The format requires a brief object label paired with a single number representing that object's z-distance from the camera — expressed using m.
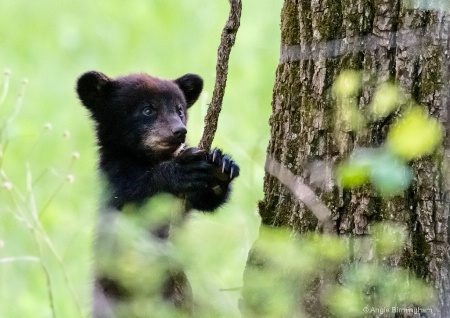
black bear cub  10.46
